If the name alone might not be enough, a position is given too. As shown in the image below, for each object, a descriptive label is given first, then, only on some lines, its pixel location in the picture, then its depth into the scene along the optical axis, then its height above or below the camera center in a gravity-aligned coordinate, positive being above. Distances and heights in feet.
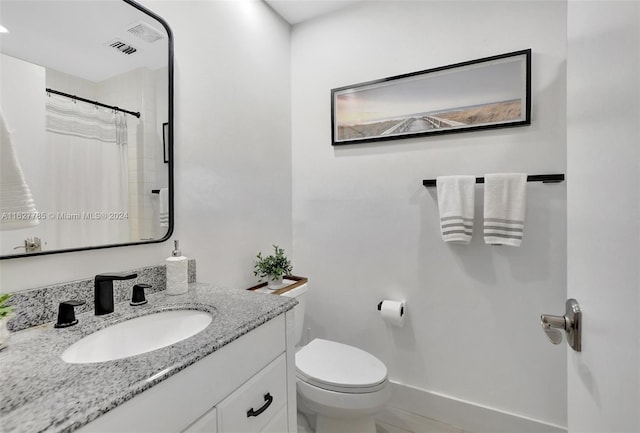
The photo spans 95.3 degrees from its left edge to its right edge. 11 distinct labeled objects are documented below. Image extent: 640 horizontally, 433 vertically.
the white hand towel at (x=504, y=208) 4.55 +0.06
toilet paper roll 5.41 -1.88
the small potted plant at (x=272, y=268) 5.53 -1.08
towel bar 4.40 +0.51
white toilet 4.18 -2.57
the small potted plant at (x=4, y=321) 2.29 -0.85
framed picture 4.79 +2.03
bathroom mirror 2.72 +0.96
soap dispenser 3.67 -0.79
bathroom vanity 1.65 -1.07
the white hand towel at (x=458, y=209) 4.88 +0.04
